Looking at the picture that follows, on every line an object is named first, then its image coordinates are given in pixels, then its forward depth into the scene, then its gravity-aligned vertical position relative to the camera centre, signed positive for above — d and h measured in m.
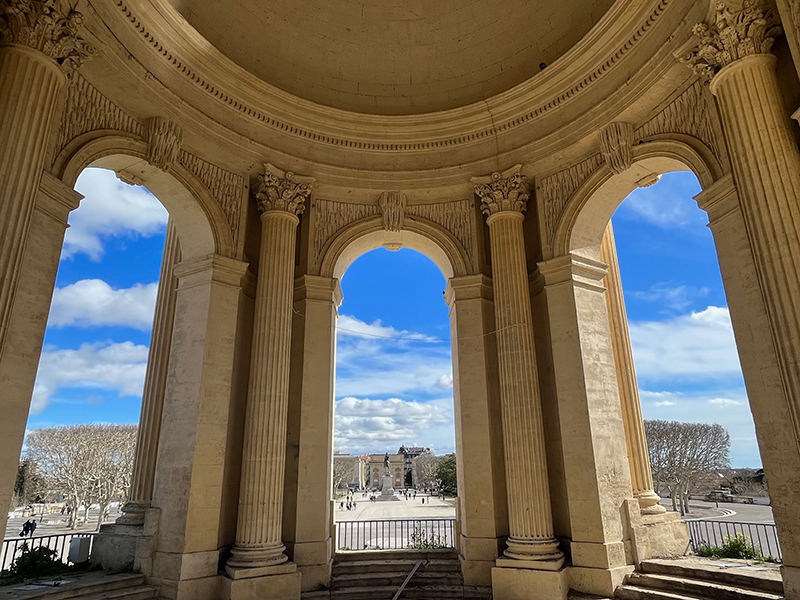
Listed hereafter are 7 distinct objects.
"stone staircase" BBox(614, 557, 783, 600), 7.52 -1.89
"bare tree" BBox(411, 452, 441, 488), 79.18 -1.04
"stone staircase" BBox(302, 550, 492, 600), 9.88 -2.25
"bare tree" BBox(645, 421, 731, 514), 31.77 +0.37
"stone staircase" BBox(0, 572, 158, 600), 7.71 -1.85
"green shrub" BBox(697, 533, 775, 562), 9.43 -1.68
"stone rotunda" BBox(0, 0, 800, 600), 7.09 +4.57
